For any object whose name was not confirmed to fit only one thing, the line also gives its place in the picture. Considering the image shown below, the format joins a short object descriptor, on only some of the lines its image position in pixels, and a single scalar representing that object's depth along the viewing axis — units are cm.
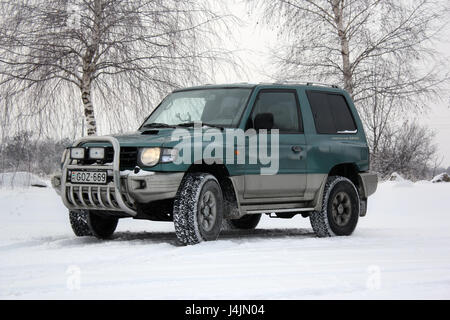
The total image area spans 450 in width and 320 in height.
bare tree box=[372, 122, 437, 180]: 3481
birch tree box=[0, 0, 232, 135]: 1415
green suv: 730
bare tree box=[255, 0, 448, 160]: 2089
